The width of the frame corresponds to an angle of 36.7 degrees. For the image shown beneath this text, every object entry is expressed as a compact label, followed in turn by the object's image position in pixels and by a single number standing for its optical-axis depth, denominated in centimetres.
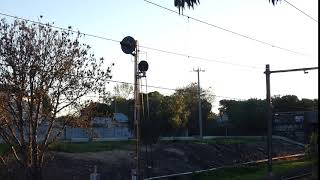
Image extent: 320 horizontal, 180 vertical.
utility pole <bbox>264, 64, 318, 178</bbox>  2817
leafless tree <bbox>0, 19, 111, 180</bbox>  1390
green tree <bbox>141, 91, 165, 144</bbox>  4196
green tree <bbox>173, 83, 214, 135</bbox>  8722
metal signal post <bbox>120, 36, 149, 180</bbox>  1911
